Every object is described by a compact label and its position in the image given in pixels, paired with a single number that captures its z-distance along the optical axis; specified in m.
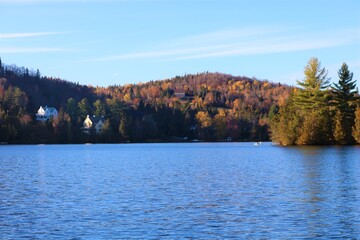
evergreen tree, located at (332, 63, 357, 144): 118.25
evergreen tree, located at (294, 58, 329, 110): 124.56
